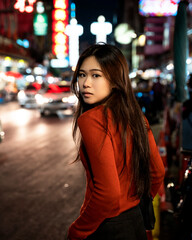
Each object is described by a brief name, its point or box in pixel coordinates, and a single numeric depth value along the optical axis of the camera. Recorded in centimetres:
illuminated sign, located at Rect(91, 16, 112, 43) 2368
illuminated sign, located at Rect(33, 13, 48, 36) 2395
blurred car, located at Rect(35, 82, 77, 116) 1533
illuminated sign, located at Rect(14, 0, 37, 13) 1650
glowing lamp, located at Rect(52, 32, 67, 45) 3884
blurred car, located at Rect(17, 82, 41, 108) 2100
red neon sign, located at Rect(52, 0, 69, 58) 3512
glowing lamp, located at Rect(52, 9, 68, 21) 3542
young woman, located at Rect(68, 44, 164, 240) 129
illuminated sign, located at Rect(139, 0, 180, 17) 1150
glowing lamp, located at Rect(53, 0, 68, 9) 3472
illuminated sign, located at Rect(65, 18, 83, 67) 6944
